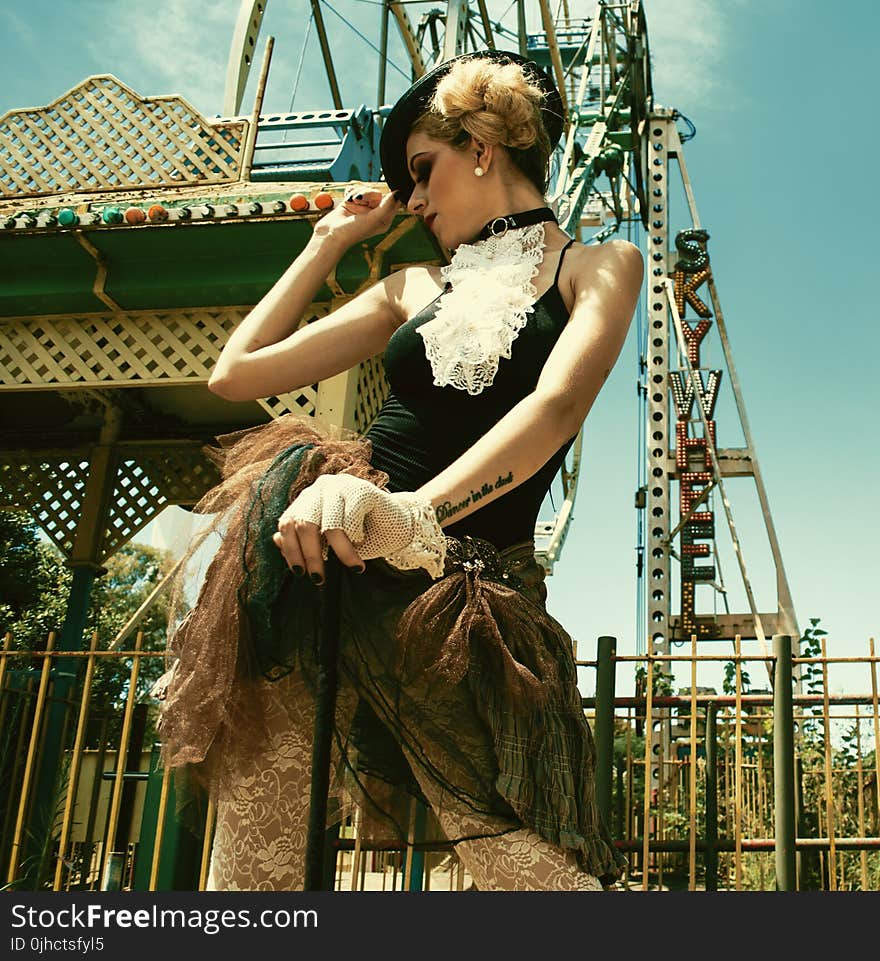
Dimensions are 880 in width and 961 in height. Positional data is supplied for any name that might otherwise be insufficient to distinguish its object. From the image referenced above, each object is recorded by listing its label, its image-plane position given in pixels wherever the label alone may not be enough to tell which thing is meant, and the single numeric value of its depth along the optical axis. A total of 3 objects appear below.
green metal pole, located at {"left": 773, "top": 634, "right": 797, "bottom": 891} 4.08
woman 1.26
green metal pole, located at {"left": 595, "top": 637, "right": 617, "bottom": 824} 3.81
